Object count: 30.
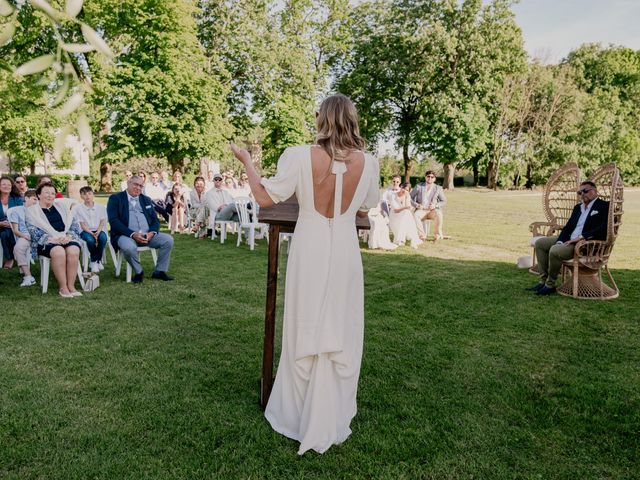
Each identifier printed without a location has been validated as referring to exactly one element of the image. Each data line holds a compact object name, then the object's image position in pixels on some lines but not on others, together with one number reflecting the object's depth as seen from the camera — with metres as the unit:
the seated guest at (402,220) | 11.67
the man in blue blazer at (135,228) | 7.59
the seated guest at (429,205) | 12.58
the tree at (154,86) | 22.22
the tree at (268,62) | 27.03
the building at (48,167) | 45.88
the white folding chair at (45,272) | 6.83
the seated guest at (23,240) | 7.25
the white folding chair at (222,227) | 12.16
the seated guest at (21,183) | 9.15
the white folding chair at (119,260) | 7.98
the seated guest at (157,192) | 14.38
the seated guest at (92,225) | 8.23
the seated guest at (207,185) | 14.25
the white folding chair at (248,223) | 11.27
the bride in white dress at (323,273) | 2.85
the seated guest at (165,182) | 15.62
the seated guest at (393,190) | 12.25
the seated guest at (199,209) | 13.05
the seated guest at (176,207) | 14.05
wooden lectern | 3.22
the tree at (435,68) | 31.27
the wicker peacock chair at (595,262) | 6.70
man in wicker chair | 6.80
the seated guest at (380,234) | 11.01
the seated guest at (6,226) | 8.05
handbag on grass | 6.96
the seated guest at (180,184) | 14.24
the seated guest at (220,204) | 12.46
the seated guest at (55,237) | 6.69
